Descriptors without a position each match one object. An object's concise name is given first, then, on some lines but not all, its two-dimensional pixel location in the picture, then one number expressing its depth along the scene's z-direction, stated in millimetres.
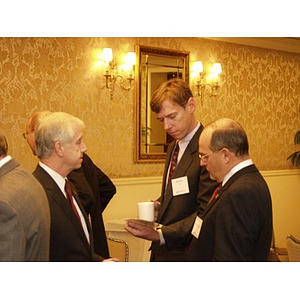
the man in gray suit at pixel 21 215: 1604
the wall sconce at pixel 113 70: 5242
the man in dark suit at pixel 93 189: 3271
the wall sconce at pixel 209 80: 6211
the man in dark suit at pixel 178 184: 2520
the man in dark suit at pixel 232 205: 1945
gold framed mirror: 5594
